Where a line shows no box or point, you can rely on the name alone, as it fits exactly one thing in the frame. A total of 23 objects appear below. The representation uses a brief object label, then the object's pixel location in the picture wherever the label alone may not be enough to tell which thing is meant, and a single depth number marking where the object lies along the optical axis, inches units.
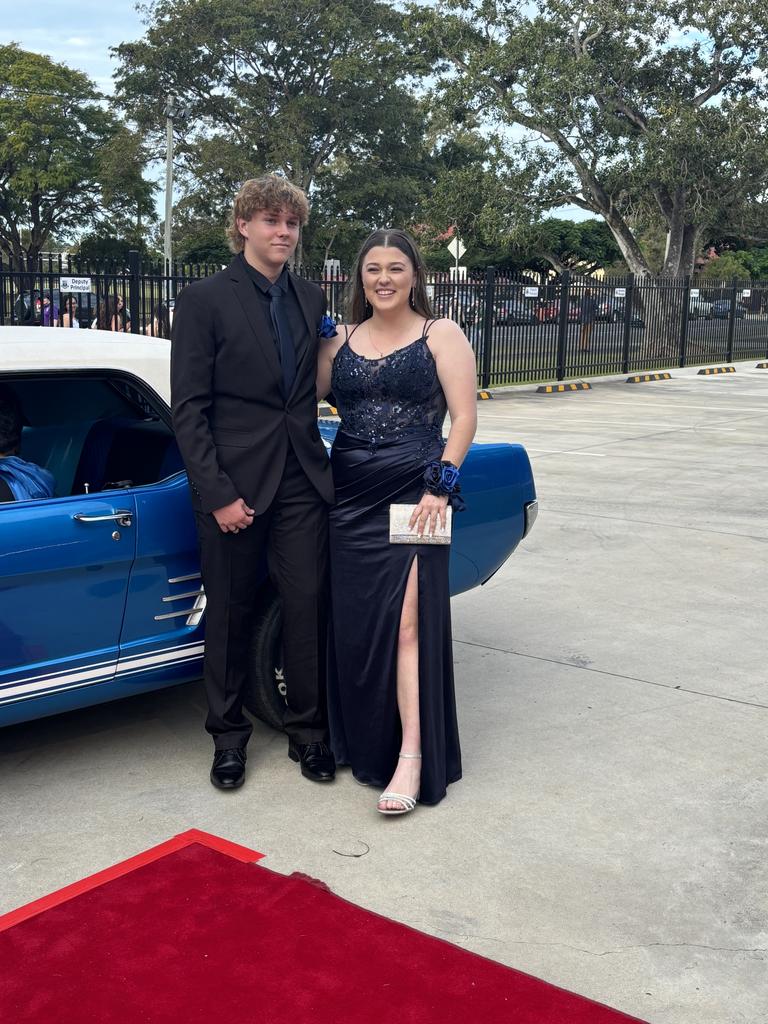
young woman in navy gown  151.4
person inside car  152.7
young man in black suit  145.2
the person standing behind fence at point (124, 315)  605.9
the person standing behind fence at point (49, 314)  567.2
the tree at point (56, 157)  1841.8
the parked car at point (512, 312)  810.2
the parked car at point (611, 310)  922.7
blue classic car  143.6
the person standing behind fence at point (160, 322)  617.9
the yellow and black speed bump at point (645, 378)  927.7
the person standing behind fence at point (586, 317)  892.0
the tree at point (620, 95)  1122.7
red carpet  105.8
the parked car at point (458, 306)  783.1
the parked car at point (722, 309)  1130.0
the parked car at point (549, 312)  844.6
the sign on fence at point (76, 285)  576.7
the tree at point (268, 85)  1877.5
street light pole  1551.4
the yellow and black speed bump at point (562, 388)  816.3
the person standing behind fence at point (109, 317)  603.8
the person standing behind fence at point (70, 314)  571.1
